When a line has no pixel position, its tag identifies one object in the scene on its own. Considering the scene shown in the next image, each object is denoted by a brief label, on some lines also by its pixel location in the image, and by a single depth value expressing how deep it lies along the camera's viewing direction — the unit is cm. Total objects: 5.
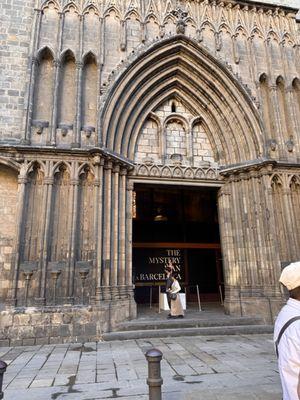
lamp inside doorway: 1257
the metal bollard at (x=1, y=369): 275
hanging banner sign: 1188
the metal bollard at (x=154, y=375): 291
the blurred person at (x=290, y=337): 176
